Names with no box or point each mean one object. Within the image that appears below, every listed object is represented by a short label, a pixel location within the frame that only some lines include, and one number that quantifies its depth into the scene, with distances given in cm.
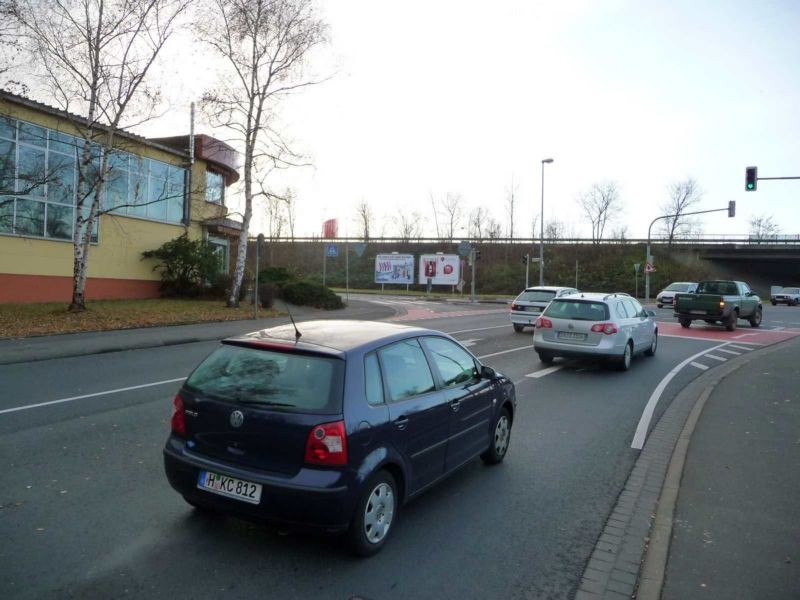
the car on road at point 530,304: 1958
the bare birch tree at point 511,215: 7150
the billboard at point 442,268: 5322
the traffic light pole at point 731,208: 3474
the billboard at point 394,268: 5538
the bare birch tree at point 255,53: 2394
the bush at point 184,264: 2745
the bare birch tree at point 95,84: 1906
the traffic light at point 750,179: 2570
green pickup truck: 2208
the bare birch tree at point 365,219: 7531
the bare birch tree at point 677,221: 7012
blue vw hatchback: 378
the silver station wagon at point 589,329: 1215
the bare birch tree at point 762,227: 8604
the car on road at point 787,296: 4725
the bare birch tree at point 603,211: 7050
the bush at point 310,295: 2842
